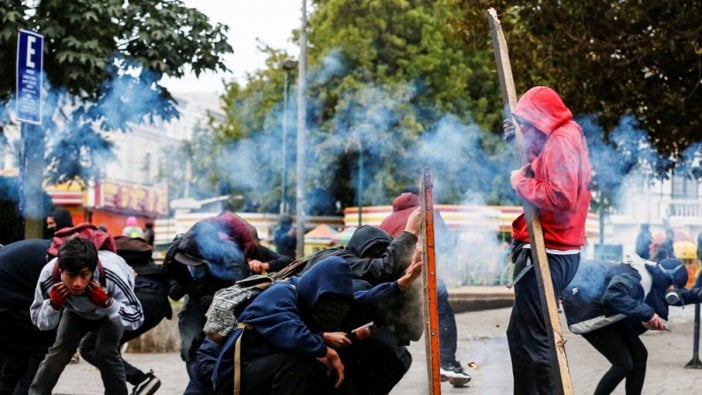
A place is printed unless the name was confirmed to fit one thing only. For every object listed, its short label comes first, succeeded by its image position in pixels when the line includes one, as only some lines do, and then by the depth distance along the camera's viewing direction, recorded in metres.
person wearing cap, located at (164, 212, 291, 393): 8.35
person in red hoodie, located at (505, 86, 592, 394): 5.67
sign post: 10.02
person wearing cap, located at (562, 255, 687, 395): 7.52
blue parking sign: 9.99
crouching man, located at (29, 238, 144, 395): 7.08
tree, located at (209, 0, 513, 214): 16.48
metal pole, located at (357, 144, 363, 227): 16.77
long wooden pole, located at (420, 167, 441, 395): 5.40
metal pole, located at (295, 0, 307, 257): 13.31
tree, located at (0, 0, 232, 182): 11.11
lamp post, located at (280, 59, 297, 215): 15.48
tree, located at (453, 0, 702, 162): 13.84
